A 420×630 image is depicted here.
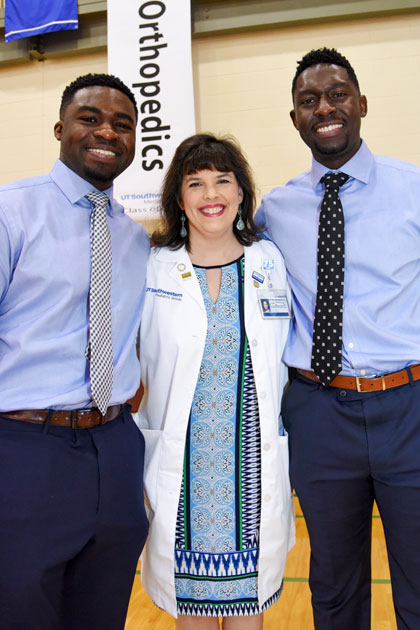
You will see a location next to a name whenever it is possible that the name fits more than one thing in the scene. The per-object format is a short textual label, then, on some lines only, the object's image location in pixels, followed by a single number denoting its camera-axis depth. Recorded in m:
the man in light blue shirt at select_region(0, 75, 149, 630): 1.40
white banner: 4.46
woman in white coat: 1.75
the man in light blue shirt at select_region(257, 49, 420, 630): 1.67
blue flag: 4.85
